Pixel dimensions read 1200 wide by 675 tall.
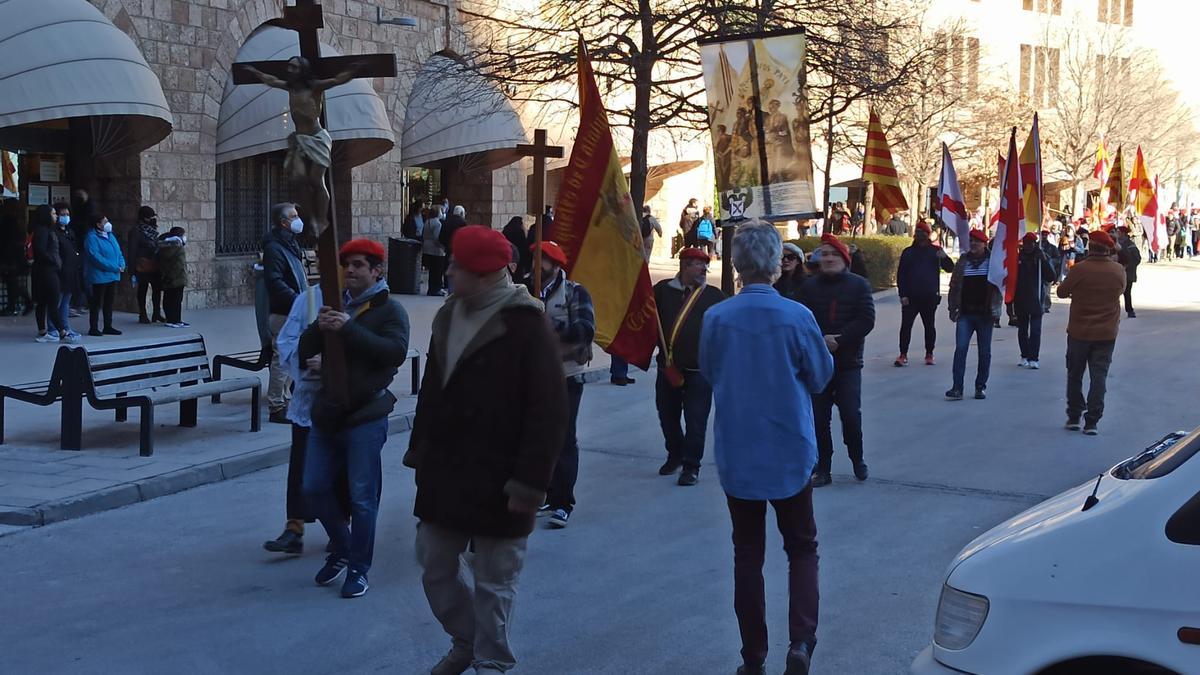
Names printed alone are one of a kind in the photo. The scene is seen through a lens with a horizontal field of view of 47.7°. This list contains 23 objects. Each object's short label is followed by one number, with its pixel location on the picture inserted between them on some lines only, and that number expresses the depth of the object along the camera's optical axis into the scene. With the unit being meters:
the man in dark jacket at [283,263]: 10.54
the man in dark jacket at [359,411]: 6.07
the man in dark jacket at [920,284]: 16.02
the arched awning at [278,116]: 20.22
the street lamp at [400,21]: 23.66
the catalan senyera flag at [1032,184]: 16.88
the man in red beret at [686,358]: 8.96
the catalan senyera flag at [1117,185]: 30.02
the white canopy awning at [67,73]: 15.88
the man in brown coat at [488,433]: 4.56
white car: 3.36
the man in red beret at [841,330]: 9.09
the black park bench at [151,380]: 9.50
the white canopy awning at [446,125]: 24.65
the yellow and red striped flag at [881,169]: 18.75
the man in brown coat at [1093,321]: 11.38
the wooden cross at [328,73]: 5.67
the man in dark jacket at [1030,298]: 15.89
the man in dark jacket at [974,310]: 13.45
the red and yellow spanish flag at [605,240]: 8.51
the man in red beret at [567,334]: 7.70
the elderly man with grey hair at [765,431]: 5.07
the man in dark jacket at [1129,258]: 23.28
